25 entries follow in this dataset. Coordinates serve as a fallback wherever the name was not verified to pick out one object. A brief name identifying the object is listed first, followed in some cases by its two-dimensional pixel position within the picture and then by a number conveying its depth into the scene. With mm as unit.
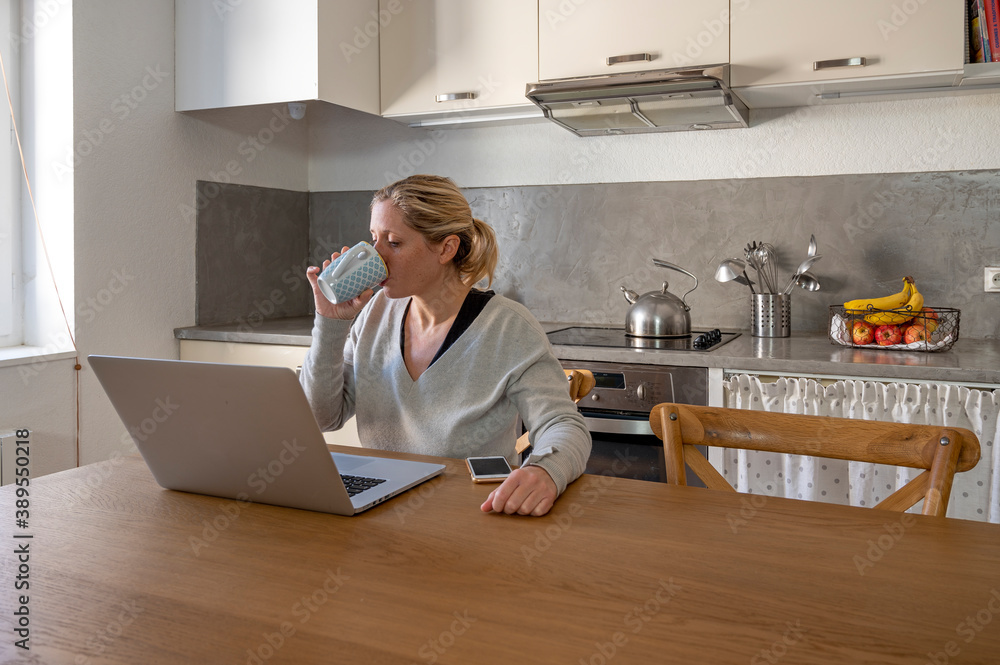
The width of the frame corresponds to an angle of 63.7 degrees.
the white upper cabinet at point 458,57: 2471
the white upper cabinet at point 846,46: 2053
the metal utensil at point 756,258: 2502
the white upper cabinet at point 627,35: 2234
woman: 1354
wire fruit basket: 2070
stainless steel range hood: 2176
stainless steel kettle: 2365
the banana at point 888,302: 2215
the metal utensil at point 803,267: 2367
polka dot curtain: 1836
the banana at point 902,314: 2102
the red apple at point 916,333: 2070
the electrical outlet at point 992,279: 2314
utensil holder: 2410
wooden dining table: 637
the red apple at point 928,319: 2072
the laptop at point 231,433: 877
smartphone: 1072
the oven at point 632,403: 2092
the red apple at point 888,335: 2109
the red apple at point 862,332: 2136
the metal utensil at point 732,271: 2424
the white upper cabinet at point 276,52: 2471
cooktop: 2195
